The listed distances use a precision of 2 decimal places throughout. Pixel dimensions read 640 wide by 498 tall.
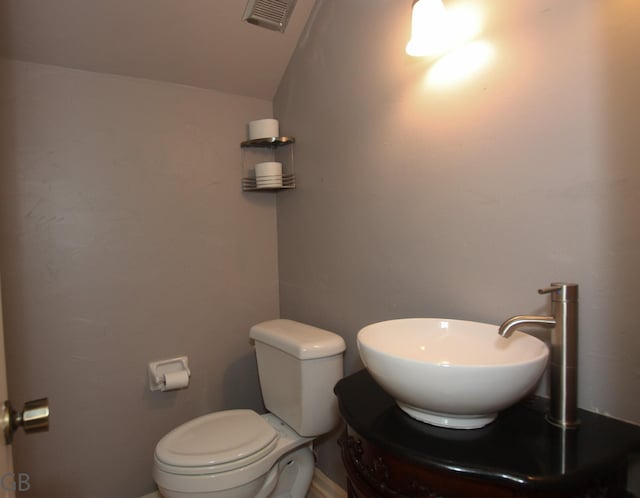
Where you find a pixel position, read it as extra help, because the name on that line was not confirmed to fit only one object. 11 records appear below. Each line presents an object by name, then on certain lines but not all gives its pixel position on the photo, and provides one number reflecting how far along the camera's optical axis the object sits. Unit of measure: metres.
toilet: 1.33
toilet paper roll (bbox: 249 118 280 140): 1.88
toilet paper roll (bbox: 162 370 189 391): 1.68
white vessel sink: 0.73
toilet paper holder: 1.71
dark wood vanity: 0.67
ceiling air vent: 1.59
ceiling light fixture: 1.08
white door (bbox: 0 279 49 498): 0.59
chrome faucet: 0.84
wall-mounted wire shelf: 1.89
